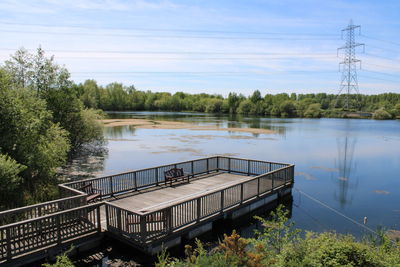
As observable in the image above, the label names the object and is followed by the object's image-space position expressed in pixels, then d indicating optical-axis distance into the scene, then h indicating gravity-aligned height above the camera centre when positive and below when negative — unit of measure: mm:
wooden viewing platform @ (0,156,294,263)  7512 -3304
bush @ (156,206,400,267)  4906 -2668
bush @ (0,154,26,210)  10010 -2344
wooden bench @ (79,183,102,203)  10262 -2985
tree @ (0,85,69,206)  12438 -1504
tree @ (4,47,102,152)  21625 +1741
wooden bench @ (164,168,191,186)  13188 -3061
